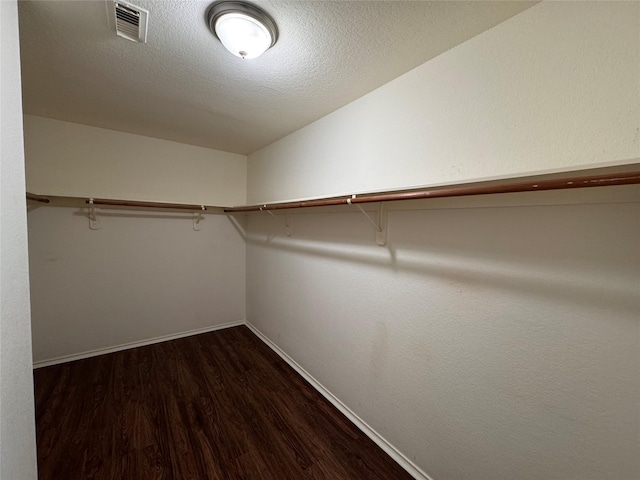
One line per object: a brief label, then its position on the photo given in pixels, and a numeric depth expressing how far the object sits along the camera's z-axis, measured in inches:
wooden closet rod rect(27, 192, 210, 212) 76.5
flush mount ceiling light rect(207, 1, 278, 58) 40.3
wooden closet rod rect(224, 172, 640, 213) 26.3
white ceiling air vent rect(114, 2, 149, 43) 40.6
